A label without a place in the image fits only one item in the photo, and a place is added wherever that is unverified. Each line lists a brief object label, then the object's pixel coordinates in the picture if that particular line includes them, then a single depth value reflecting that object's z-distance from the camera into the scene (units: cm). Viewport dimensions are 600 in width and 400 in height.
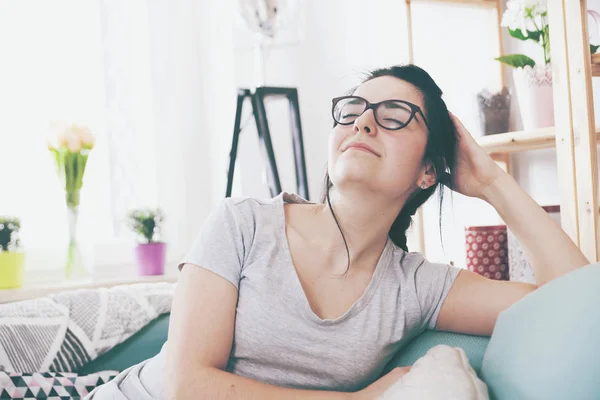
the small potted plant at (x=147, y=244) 270
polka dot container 194
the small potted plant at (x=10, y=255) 230
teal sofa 80
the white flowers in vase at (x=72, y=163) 258
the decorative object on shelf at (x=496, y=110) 191
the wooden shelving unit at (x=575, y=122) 156
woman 116
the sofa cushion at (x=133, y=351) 167
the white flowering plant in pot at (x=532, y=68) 180
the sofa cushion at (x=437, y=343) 118
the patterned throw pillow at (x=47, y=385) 153
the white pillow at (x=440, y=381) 91
